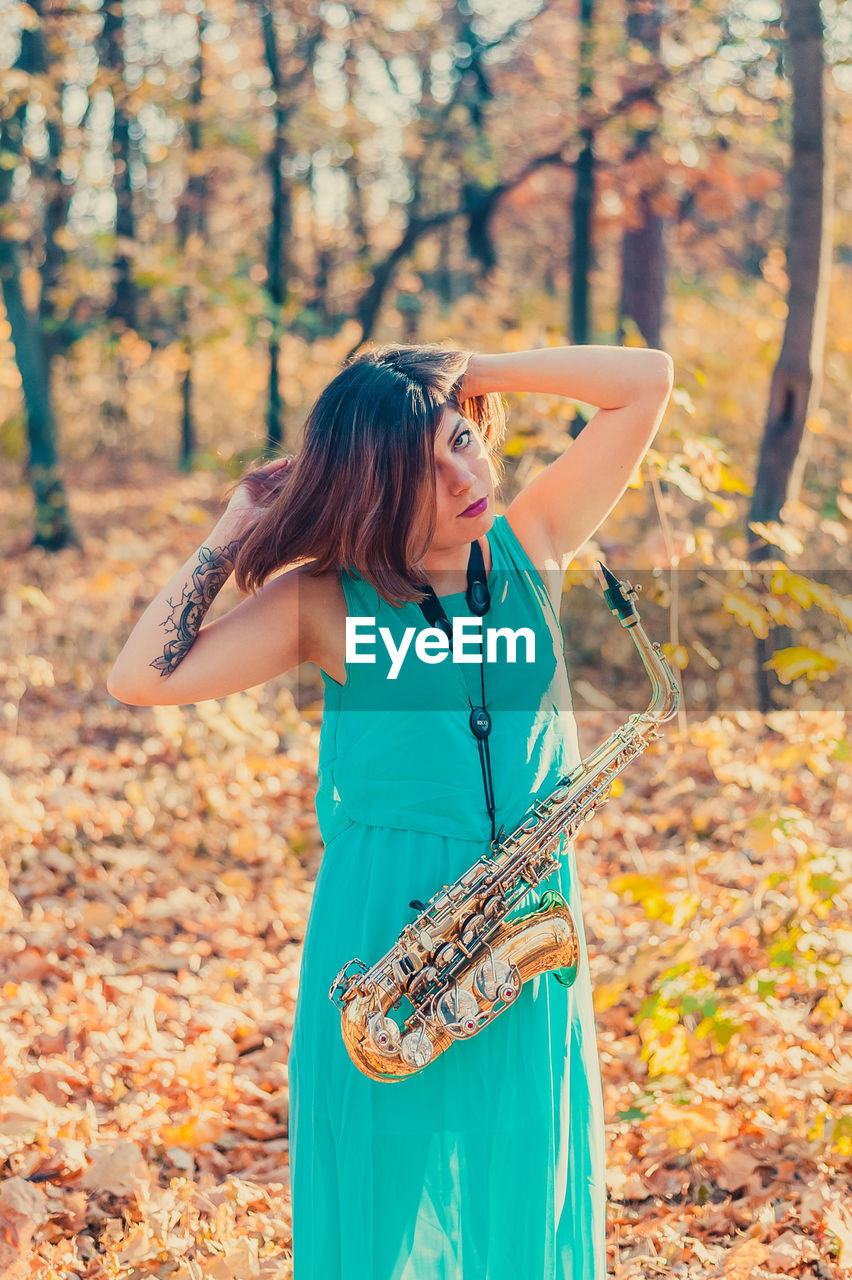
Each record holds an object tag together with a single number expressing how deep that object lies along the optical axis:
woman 2.07
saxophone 1.99
